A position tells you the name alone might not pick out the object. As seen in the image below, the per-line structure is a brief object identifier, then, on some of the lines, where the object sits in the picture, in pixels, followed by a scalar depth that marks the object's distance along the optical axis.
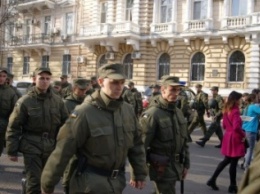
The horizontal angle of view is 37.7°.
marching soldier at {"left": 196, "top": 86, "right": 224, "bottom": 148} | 11.05
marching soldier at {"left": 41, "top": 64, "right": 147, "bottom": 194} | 3.06
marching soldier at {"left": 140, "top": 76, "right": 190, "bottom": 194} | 4.14
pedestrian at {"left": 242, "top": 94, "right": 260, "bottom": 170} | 7.91
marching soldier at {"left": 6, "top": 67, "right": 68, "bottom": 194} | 4.51
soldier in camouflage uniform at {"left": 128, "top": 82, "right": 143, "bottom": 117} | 11.69
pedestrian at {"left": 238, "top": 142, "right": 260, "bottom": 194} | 1.28
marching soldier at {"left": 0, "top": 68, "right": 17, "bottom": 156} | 6.53
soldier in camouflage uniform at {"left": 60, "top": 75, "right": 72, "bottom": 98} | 10.19
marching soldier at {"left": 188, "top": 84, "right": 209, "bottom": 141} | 12.26
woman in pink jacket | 6.43
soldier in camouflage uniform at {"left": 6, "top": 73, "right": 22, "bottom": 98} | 7.00
